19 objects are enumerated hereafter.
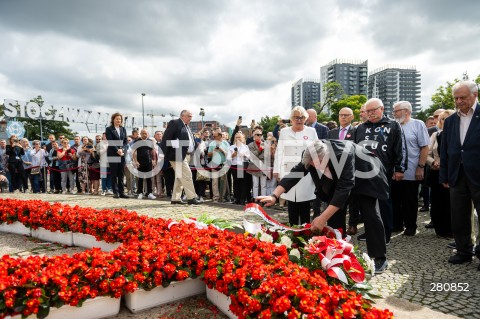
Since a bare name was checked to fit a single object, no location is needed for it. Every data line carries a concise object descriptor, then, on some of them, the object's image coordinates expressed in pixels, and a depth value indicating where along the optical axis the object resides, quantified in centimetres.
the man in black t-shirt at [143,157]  1062
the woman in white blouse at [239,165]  934
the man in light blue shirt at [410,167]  584
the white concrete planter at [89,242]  482
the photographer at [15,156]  1327
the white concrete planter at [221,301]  299
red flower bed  241
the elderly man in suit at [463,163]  426
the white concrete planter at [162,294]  310
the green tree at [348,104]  4619
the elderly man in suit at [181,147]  859
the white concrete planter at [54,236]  534
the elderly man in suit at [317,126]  698
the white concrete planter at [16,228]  598
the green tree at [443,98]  3547
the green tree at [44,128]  5641
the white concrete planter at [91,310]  275
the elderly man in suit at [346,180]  351
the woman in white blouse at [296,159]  501
